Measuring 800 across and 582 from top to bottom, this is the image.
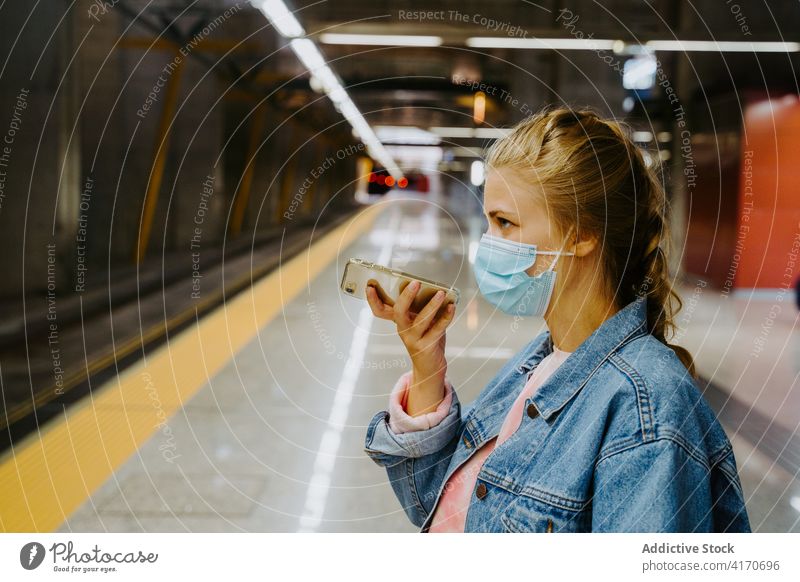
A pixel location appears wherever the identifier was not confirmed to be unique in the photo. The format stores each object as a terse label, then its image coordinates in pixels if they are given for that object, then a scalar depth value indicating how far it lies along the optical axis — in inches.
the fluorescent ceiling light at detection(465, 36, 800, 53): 165.2
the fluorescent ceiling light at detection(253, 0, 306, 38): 105.1
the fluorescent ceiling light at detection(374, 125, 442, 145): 202.6
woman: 40.7
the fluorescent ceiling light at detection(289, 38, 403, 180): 146.1
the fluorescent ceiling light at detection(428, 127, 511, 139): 268.2
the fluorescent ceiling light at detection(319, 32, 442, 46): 153.7
